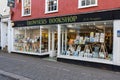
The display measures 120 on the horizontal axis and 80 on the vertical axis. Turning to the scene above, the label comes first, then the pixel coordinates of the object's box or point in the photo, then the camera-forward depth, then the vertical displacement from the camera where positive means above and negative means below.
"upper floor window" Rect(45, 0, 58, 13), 6.74 +2.33
